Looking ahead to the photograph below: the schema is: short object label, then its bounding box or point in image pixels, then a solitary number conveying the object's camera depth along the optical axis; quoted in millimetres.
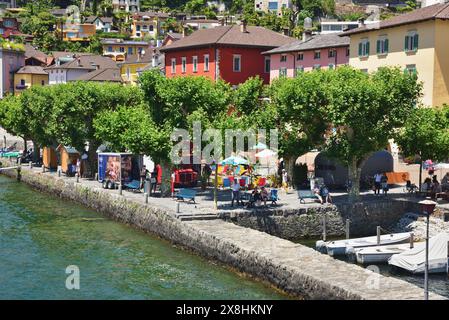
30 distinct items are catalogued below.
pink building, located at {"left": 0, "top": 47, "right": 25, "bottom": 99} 131750
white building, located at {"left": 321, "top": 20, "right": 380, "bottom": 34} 165000
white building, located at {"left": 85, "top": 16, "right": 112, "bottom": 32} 188025
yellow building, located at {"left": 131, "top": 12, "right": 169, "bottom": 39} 190250
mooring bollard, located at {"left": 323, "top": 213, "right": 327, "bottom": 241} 39438
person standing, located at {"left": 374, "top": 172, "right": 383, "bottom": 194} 45000
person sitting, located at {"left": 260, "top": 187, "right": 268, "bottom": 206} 40156
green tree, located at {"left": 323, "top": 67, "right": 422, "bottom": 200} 39938
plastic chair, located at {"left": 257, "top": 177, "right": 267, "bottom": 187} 47338
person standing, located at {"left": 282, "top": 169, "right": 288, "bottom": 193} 46881
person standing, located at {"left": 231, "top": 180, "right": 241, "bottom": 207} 40156
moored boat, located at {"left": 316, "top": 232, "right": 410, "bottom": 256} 35156
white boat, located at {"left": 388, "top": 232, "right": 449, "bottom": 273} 31781
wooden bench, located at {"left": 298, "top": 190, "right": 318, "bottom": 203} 41438
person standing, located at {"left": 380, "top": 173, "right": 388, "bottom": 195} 44469
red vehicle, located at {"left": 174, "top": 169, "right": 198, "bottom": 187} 49031
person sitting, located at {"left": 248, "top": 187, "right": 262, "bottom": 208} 39938
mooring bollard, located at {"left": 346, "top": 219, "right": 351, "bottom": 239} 38844
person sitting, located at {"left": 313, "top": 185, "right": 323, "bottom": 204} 41391
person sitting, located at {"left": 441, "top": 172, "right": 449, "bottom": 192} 44531
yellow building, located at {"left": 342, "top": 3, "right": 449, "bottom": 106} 52625
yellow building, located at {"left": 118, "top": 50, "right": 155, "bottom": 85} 108938
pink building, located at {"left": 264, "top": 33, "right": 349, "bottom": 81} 67562
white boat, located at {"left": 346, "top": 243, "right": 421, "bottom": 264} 33969
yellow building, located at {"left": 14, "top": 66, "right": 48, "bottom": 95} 132412
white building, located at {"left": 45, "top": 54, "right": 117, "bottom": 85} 121812
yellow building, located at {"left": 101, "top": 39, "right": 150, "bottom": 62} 165625
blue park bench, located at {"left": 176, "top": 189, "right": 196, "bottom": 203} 41125
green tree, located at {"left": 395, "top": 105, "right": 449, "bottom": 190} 42094
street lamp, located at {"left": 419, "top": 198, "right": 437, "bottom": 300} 23156
